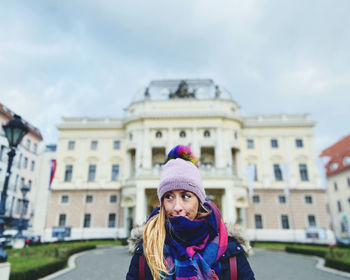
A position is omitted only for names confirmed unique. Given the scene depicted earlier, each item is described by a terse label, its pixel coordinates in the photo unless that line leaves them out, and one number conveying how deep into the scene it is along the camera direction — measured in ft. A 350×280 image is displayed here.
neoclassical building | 97.66
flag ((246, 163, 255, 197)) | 88.81
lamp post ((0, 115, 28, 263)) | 22.06
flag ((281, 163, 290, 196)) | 92.68
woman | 6.13
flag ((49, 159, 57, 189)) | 99.60
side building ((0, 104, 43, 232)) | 112.78
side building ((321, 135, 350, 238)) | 125.39
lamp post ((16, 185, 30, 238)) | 62.03
